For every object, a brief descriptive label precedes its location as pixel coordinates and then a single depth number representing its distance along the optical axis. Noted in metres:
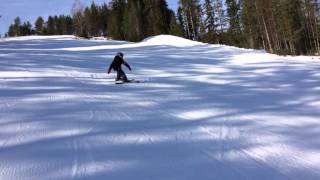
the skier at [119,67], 12.27
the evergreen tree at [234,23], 48.99
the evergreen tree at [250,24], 40.78
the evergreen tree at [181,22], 52.96
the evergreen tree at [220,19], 50.10
